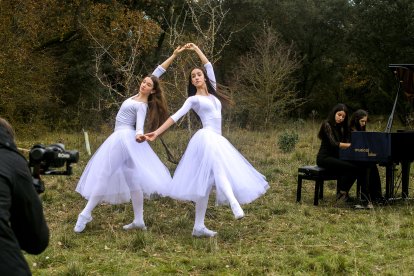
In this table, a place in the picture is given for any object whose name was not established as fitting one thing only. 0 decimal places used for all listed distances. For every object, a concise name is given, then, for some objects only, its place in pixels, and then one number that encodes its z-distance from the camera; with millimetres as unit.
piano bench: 8484
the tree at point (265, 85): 20984
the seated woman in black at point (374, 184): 8784
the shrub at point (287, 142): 14117
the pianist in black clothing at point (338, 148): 8633
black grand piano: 8062
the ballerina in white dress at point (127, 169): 6668
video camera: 2676
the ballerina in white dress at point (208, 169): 6395
